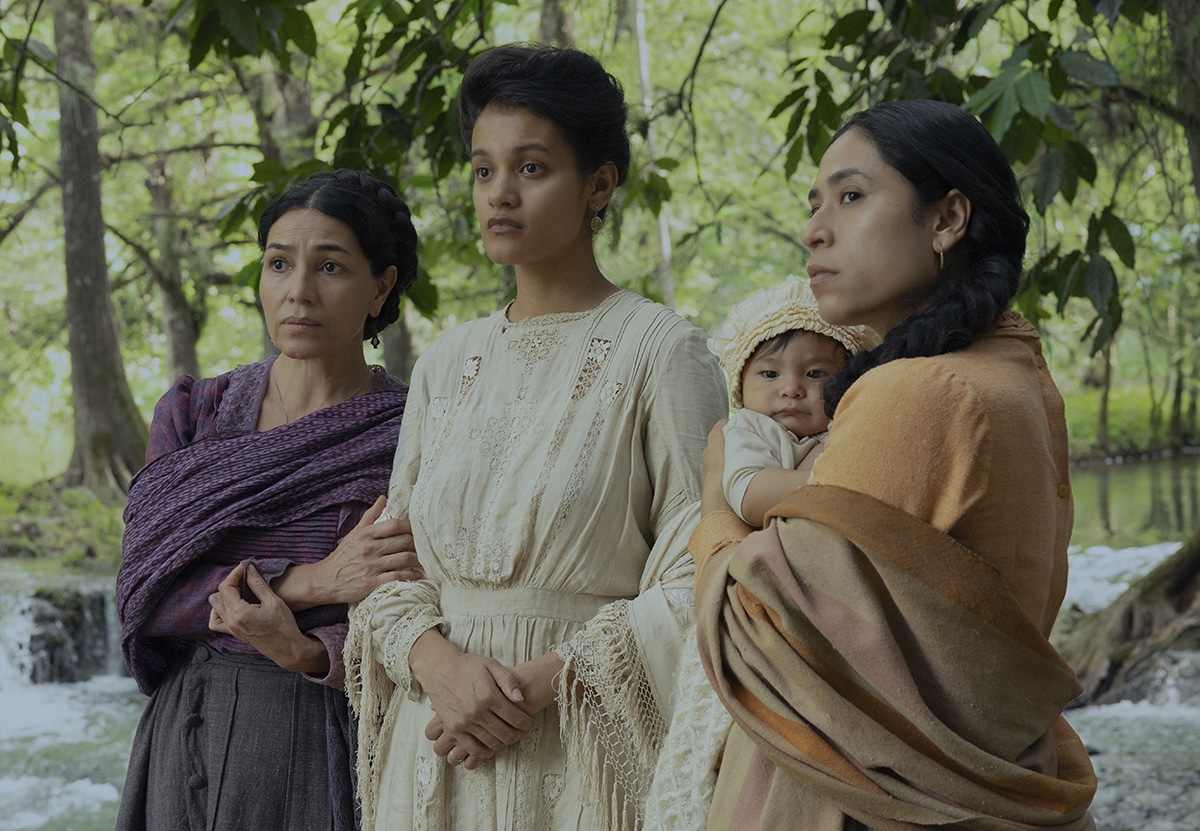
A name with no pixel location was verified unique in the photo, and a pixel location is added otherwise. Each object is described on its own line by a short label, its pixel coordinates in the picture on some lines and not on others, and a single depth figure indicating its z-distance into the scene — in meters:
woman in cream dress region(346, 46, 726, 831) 1.67
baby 1.53
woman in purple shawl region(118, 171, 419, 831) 2.01
